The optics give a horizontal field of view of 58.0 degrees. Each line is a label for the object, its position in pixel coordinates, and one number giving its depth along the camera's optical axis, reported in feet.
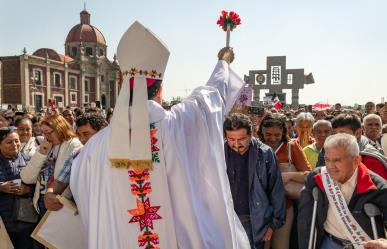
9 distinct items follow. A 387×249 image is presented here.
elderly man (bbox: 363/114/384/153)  16.47
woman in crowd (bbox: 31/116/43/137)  22.59
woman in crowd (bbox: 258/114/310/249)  11.84
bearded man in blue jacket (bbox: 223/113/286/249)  10.77
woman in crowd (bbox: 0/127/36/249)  13.33
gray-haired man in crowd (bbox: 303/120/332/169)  15.02
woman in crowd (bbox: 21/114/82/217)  12.19
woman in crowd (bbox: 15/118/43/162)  16.70
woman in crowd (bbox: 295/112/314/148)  18.76
